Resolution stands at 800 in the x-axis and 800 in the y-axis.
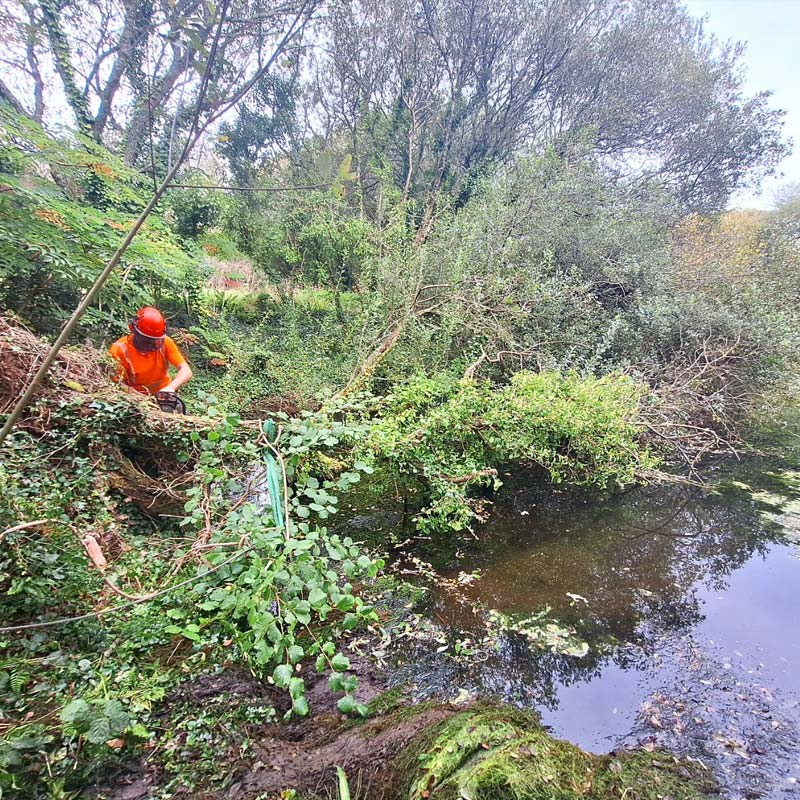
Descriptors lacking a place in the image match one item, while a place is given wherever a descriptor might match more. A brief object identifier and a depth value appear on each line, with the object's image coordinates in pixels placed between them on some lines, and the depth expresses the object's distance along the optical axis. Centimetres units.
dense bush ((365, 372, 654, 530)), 365
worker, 365
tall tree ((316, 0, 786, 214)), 1093
